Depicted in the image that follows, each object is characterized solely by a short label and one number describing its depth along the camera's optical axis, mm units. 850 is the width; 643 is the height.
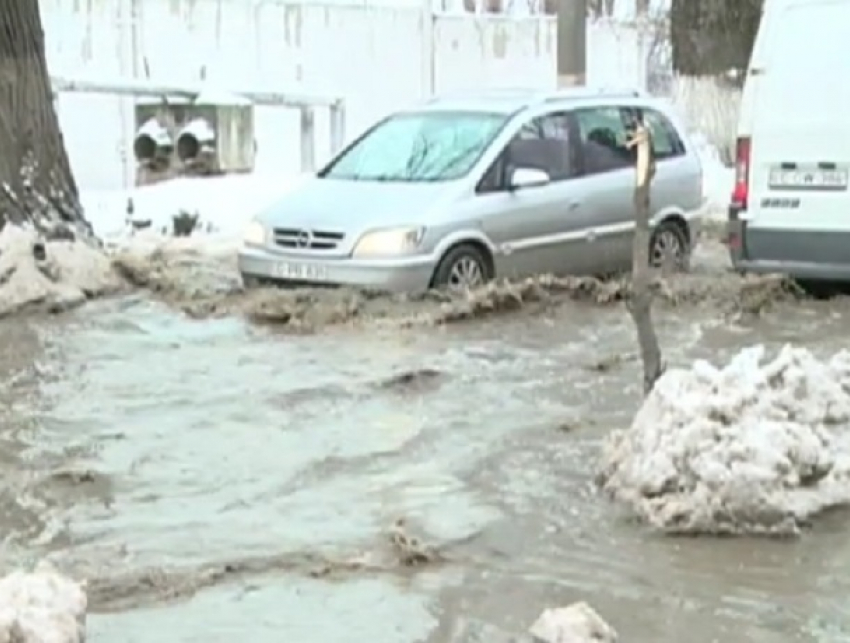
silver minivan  12398
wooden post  8156
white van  12211
